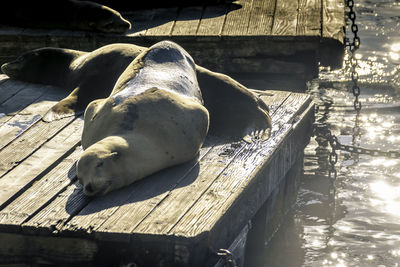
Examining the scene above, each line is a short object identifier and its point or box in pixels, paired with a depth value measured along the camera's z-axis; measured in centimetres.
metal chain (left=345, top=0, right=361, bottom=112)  1426
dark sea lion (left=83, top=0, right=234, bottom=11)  1584
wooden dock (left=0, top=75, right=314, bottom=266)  714
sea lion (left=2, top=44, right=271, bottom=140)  1005
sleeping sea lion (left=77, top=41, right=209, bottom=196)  787
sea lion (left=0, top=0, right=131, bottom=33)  1458
